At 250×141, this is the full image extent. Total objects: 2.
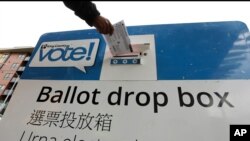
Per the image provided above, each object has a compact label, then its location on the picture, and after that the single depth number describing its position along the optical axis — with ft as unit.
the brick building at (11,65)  63.31
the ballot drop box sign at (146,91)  2.41
